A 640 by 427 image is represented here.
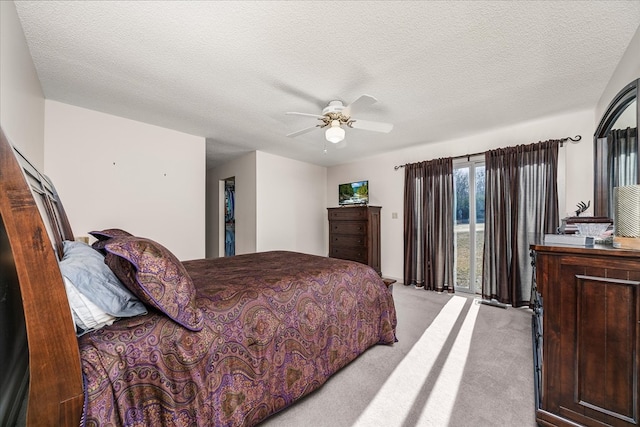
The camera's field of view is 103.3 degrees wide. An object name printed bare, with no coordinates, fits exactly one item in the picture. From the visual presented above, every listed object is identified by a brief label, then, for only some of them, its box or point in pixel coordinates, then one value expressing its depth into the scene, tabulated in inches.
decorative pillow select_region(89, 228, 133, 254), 57.8
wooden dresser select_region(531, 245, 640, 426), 44.8
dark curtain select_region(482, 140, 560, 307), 126.5
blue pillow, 41.8
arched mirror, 69.9
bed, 31.4
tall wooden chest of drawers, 185.0
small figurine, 96.5
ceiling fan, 97.7
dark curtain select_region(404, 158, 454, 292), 160.6
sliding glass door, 155.2
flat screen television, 208.2
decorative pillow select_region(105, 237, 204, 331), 43.6
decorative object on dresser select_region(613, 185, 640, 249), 50.1
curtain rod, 121.4
